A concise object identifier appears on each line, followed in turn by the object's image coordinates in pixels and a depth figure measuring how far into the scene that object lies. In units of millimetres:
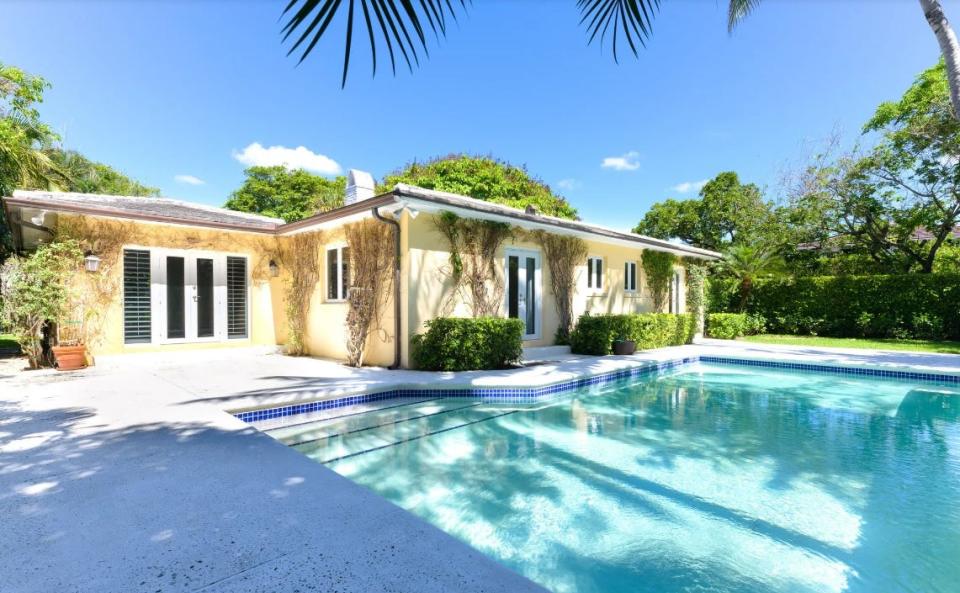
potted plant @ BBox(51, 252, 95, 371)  9516
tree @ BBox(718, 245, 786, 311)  20547
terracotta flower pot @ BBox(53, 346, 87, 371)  9438
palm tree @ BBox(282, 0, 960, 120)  1501
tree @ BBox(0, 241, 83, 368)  9305
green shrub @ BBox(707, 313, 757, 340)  19312
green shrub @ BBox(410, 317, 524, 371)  9969
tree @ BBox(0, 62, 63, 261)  15114
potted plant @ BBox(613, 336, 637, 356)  13414
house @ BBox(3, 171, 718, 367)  10188
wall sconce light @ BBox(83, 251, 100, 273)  10094
